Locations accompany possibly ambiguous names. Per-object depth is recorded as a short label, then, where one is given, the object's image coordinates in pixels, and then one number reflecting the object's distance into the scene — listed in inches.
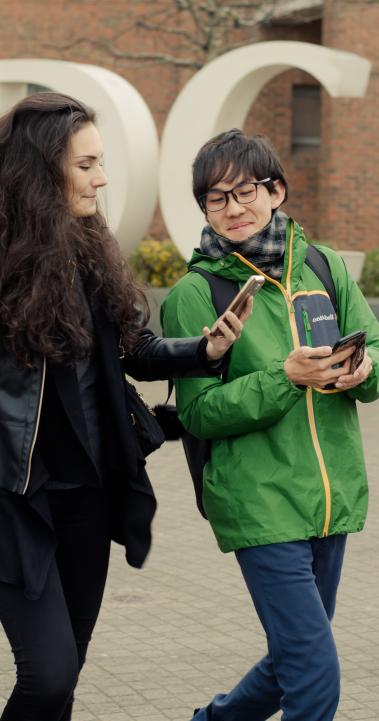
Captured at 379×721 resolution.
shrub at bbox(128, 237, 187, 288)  663.1
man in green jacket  134.3
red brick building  932.6
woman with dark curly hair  127.0
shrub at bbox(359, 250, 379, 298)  668.7
